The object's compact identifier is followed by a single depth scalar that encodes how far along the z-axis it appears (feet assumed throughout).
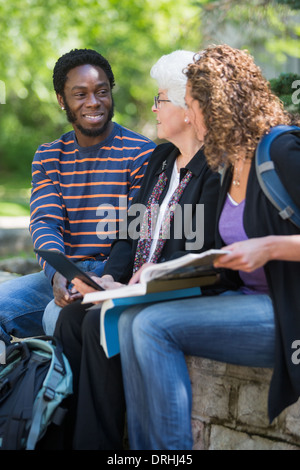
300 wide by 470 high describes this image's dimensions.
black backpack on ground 16.21
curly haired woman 14.98
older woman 16.87
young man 22.62
